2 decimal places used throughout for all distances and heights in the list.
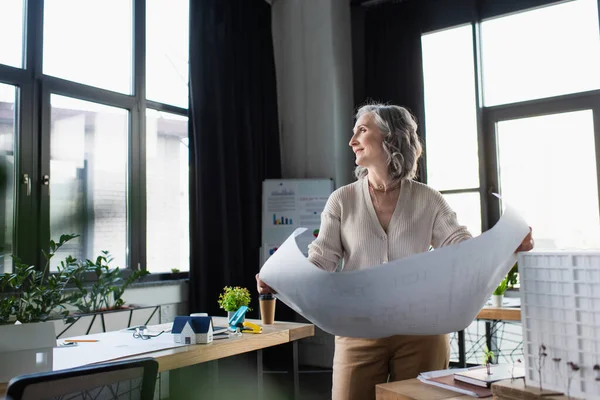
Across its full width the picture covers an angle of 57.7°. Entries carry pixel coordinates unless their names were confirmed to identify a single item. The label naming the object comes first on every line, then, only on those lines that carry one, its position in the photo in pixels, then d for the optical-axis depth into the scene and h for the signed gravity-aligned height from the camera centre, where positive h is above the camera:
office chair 0.93 -0.26
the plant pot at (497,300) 3.20 -0.42
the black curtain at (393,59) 5.08 +1.66
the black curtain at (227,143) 4.49 +0.83
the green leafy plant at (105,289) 3.14 -0.30
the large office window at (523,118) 4.35 +0.95
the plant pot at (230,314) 2.55 -0.37
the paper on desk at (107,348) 1.70 -0.38
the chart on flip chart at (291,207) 4.88 +0.25
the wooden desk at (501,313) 2.99 -0.48
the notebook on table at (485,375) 1.26 -0.36
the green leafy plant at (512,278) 3.24 -0.30
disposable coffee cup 2.61 -0.35
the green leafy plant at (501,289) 3.18 -0.35
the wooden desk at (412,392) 1.24 -0.38
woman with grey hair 1.58 +0.01
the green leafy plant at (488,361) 1.35 -0.35
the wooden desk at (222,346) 1.78 -0.42
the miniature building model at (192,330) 2.01 -0.35
